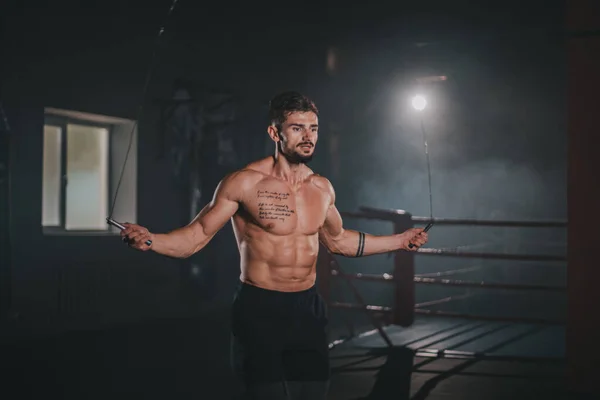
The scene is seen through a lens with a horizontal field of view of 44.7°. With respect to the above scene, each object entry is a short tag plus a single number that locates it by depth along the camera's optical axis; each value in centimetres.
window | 847
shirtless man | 305
